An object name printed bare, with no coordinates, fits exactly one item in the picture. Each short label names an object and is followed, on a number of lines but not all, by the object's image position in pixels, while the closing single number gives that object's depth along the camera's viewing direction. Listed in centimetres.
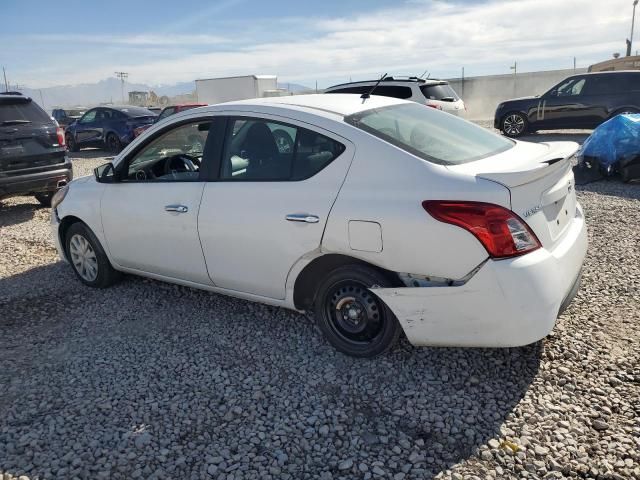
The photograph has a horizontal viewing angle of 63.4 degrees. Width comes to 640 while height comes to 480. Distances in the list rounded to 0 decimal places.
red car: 1648
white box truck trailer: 3475
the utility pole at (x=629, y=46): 3395
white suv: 1272
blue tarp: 815
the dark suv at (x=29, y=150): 750
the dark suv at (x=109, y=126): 1680
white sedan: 273
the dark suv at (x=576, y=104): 1418
